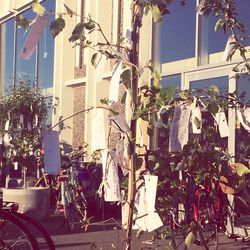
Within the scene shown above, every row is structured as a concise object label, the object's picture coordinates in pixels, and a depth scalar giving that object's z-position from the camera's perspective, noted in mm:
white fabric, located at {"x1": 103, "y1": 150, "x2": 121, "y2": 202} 2672
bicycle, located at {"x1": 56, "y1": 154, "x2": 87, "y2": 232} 7298
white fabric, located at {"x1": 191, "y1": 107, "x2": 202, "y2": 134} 2570
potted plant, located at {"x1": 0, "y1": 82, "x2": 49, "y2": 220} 7938
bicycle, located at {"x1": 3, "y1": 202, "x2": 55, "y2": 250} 4082
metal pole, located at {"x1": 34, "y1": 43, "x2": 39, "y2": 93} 14414
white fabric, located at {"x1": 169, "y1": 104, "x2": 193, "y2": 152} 2527
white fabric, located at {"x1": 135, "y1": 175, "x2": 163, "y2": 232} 2617
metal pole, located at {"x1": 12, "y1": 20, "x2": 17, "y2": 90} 15612
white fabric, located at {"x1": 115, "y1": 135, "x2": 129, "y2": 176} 2688
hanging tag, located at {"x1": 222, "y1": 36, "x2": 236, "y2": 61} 2916
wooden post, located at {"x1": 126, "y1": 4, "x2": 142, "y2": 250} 2689
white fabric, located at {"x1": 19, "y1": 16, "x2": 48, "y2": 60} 2555
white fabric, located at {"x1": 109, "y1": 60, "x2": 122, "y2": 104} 2557
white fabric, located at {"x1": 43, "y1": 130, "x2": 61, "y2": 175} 2719
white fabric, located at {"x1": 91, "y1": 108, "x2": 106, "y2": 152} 2688
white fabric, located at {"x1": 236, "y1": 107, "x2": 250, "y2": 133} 2697
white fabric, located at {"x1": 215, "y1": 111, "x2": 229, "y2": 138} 2951
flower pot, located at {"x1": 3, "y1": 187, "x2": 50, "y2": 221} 7922
